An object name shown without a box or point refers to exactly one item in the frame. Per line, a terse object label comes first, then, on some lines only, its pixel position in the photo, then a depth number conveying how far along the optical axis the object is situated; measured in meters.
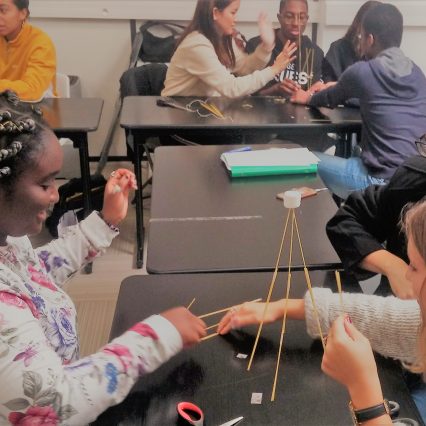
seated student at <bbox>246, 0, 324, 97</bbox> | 3.75
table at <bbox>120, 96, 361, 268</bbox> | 2.67
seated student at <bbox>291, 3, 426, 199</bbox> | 2.70
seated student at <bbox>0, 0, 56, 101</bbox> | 3.08
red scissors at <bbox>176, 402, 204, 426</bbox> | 0.92
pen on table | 2.21
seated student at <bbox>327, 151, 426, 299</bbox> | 1.36
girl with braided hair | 0.81
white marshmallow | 1.14
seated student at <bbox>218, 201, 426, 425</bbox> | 0.89
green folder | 1.99
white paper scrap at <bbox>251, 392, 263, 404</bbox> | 0.98
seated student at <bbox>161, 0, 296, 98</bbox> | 3.25
